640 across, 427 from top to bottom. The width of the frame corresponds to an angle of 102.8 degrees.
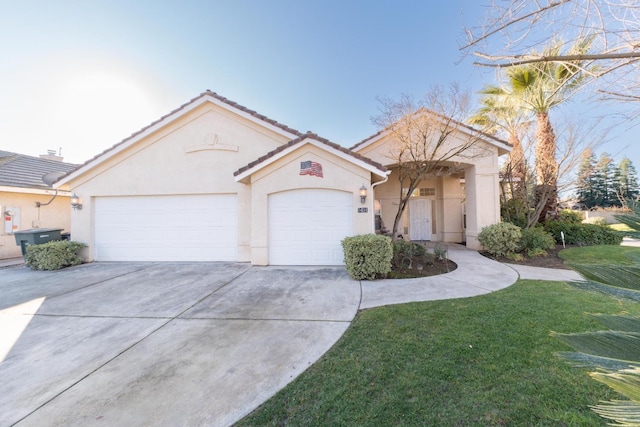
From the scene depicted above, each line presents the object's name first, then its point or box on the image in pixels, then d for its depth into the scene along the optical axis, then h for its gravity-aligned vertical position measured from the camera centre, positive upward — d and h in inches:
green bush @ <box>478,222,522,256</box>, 369.7 -33.4
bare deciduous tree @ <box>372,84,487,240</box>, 350.6 +130.1
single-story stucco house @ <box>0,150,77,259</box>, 441.4 +39.4
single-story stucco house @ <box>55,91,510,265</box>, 381.1 +51.9
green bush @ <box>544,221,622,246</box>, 434.3 -34.6
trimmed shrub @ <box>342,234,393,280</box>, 273.1 -42.9
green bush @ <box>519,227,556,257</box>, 372.2 -40.9
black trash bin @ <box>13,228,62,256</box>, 379.9 -22.0
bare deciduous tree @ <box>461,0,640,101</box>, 133.7 +103.0
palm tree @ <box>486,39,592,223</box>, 414.5 +152.1
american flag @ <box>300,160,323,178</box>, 331.6 +64.9
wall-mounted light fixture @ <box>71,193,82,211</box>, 388.8 +29.3
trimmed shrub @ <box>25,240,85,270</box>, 348.2 -46.5
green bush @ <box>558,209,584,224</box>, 496.7 -3.5
